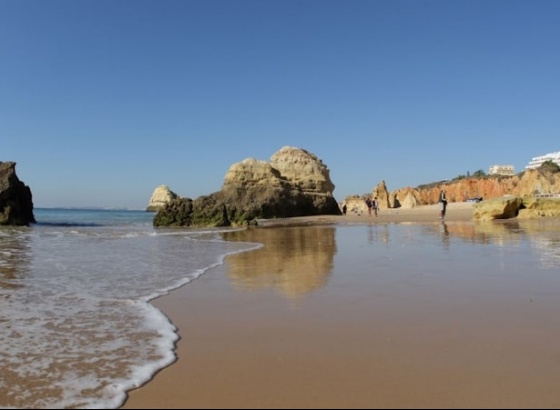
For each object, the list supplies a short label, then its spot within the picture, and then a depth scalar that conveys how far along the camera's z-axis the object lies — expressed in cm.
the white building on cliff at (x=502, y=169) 11966
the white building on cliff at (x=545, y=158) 9262
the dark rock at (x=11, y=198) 3055
